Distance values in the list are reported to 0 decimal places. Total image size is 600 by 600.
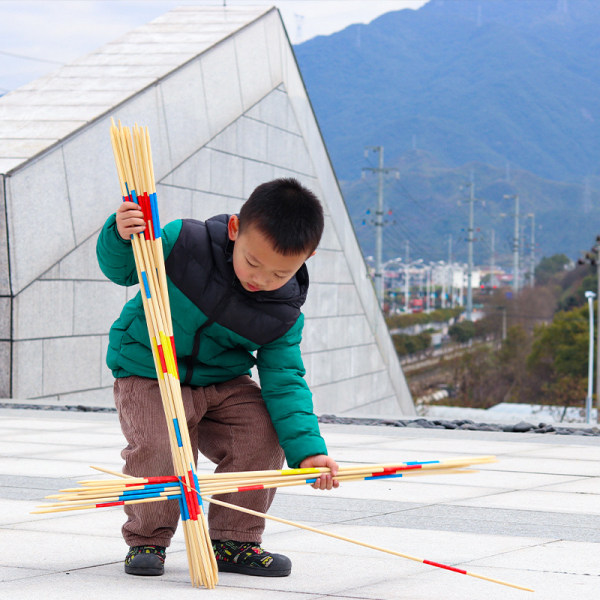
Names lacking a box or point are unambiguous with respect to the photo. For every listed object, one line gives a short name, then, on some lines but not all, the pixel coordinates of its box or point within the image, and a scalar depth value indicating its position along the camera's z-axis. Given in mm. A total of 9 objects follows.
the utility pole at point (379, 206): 41188
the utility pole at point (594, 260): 31994
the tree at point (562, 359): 51281
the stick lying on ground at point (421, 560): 2273
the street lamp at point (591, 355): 28412
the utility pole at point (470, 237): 63406
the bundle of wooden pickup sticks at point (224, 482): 2258
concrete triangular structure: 8320
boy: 2514
